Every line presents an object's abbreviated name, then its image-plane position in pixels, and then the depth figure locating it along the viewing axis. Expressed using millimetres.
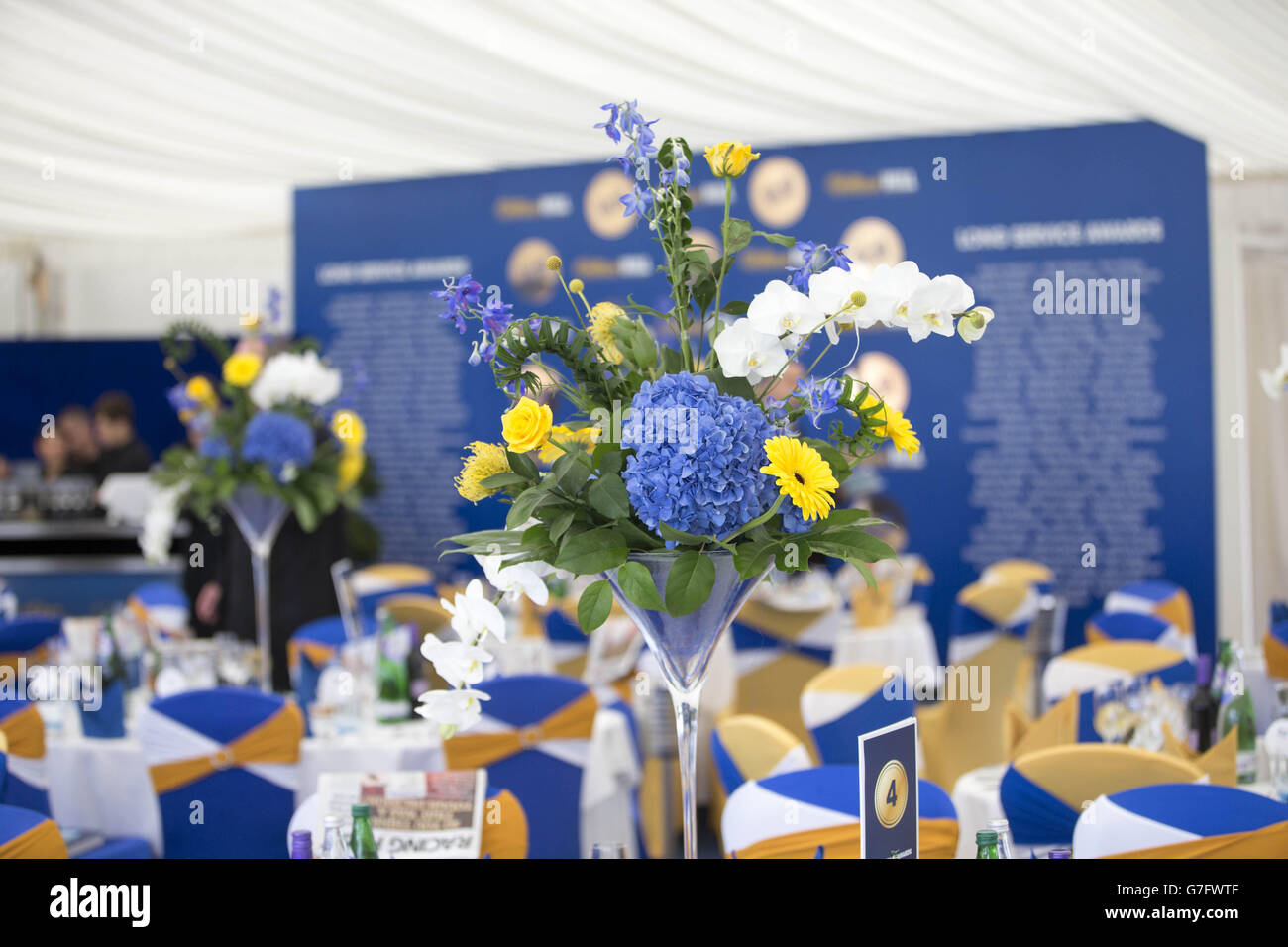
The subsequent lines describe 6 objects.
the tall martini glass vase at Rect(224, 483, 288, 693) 3895
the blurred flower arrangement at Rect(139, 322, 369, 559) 3887
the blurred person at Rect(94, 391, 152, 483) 7473
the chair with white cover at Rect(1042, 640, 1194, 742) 3338
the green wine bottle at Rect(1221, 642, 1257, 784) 2686
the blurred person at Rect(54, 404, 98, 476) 8953
